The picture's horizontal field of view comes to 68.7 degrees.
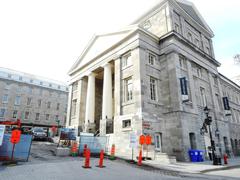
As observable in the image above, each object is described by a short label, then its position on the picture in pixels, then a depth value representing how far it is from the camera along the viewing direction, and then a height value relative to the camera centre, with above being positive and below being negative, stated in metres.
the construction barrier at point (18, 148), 10.56 -0.52
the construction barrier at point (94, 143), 15.60 -0.32
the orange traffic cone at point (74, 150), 14.99 -0.90
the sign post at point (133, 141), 12.41 -0.13
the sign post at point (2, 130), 9.55 +0.49
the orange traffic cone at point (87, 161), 9.46 -1.15
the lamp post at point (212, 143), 13.72 -0.36
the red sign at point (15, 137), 9.88 +0.13
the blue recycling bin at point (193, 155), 16.41 -1.44
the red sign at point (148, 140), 14.79 -0.07
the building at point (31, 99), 42.28 +10.09
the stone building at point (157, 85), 17.94 +6.58
